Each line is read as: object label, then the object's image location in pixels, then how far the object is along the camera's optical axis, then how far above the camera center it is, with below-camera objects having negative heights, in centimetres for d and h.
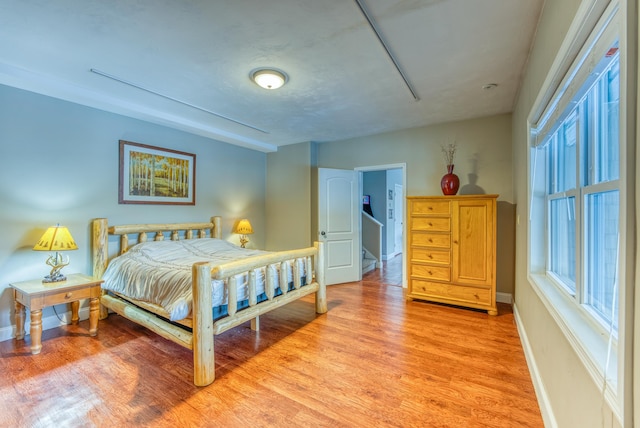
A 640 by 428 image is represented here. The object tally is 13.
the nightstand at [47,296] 237 -75
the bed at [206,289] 200 -69
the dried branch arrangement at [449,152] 385 +85
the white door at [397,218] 768 -13
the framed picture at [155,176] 341 +48
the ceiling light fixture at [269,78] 248 +123
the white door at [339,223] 454 -17
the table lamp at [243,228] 456 -26
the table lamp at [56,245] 253 -30
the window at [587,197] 93 +8
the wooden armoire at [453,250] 322 -44
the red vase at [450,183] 359 +39
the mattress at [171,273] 222 -56
